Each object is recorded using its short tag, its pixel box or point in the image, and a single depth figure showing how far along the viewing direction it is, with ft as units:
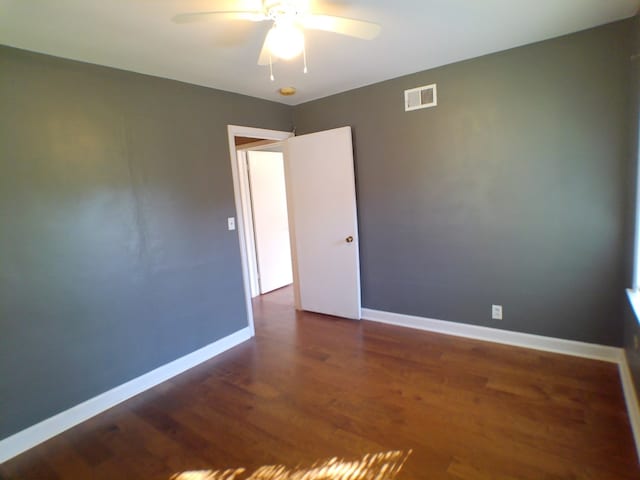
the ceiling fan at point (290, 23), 5.20
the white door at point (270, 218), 15.85
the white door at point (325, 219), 11.30
